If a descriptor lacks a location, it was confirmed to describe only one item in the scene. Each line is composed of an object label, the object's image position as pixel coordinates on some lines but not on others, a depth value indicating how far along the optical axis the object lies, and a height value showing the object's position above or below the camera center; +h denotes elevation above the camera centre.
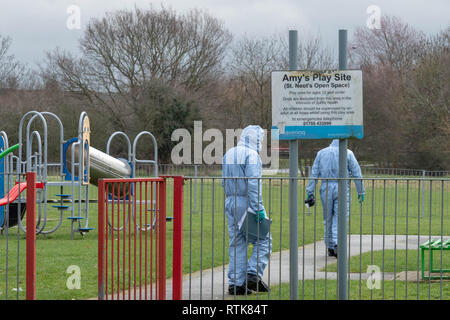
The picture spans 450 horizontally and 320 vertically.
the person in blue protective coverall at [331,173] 23.17 -0.08
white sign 14.19 +0.60
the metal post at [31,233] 13.55 -0.58
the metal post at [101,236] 13.08 -0.59
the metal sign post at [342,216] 14.19 -0.45
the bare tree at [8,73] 86.44 +5.34
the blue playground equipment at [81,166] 29.08 +0.02
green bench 17.95 -0.93
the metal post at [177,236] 13.91 -0.62
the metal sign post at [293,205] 14.12 -0.34
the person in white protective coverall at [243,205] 16.50 -0.40
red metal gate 13.26 -0.57
